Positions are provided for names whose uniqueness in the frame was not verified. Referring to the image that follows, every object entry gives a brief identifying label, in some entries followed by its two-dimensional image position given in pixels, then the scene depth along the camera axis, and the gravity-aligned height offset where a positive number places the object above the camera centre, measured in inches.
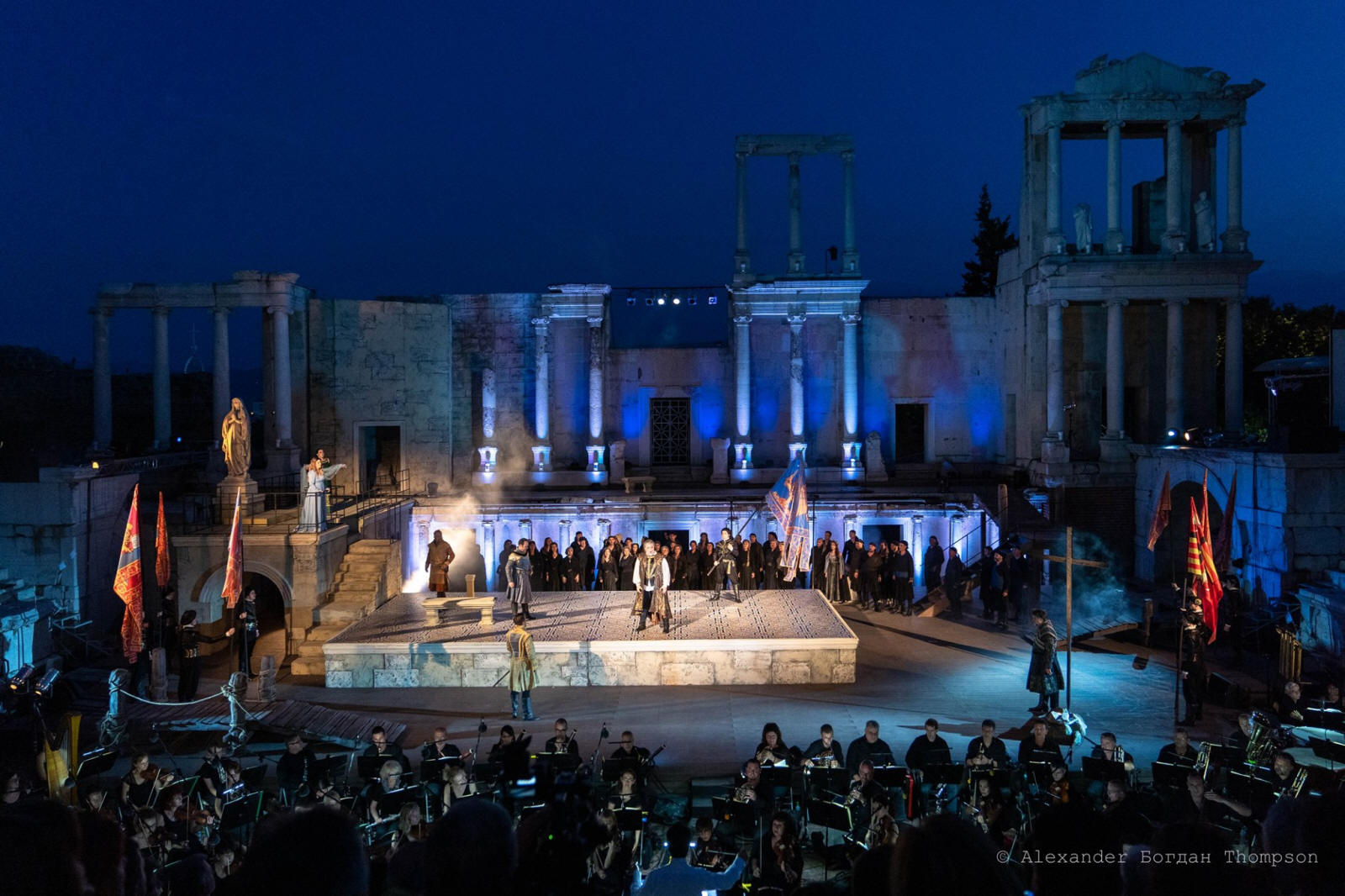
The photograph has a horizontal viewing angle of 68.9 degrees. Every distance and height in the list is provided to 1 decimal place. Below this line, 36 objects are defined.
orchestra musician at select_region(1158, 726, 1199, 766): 431.2 -144.1
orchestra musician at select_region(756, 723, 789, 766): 454.0 -149.4
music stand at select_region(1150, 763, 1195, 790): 416.8 -146.8
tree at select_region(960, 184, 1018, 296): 2089.1 +394.2
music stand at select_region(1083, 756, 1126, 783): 411.8 -144.2
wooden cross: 562.3 -80.3
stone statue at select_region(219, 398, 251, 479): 813.2 -6.3
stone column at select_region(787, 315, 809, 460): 1266.0 +73.0
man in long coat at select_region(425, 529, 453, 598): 841.5 -112.8
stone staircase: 726.5 -134.1
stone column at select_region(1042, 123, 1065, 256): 1190.9 +284.6
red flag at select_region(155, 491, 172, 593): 670.9 -87.6
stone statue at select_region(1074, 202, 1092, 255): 1199.6 +250.1
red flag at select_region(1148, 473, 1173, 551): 769.6 -66.5
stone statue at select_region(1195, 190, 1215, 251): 1217.4 +257.6
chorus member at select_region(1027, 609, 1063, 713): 581.0 -141.9
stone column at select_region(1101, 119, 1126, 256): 1187.3 +278.4
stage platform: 677.9 -158.4
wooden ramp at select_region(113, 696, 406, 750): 572.4 -172.0
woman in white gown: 785.6 -54.3
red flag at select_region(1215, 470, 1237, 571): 722.2 -80.7
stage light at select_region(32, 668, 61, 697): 540.7 -147.3
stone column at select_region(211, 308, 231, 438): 1165.1 +75.2
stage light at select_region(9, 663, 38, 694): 535.8 -137.4
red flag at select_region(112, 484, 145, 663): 611.5 -99.0
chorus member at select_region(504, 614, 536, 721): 593.9 -141.6
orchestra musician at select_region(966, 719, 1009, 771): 429.4 -145.5
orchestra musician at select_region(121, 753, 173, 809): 410.0 -149.8
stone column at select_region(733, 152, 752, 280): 1270.9 +240.6
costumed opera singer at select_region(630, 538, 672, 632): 709.9 -112.3
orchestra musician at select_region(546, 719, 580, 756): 463.0 -148.7
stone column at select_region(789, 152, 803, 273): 1270.9 +268.7
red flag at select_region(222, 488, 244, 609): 666.2 -94.1
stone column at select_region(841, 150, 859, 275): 1266.0 +259.7
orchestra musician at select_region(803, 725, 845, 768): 464.8 -154.0
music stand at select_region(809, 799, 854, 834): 394.3 -154.9
